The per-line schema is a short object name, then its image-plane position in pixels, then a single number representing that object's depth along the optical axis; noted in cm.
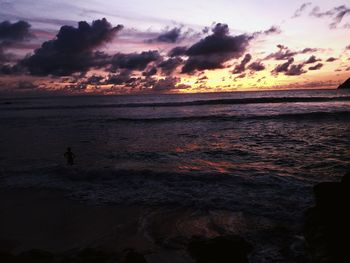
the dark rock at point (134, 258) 625
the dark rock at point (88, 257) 682
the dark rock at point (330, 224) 573
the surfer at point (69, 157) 1658
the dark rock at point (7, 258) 677
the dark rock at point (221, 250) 652
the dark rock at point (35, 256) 686
